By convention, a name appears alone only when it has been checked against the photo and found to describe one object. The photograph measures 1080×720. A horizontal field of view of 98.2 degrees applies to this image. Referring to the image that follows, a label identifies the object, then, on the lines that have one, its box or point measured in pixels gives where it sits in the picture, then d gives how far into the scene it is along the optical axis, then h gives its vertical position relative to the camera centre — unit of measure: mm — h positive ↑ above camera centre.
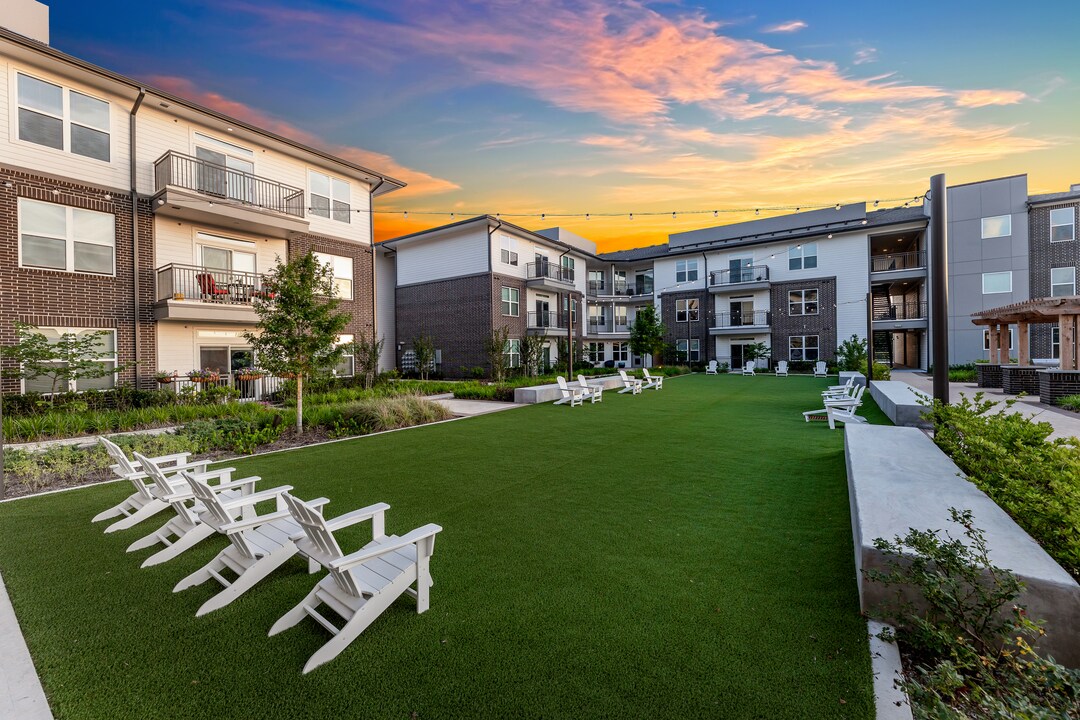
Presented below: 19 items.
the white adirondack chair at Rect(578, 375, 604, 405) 16180 -1402
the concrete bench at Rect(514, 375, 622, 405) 16172 -1491
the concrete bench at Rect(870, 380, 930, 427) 9469 -1240
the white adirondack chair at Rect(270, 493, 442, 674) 2939 -1534
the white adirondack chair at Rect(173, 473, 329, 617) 3555 -1547
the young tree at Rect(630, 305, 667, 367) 29781 +1066
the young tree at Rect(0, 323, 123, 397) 11105 +56
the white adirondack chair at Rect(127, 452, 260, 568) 4320 -1636
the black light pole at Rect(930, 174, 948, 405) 6250 +837
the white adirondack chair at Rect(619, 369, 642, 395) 19078 -1436
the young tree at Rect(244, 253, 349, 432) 10328 +642
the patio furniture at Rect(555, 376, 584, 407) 15419 -1468
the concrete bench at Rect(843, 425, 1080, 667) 2479 -1259
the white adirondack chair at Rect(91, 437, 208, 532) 5094 -1638
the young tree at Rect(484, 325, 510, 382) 21078 -2
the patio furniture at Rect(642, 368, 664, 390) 20844 -1393
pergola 13297 +861
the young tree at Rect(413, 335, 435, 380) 25141 -4
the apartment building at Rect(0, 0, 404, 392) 11945 +4392
